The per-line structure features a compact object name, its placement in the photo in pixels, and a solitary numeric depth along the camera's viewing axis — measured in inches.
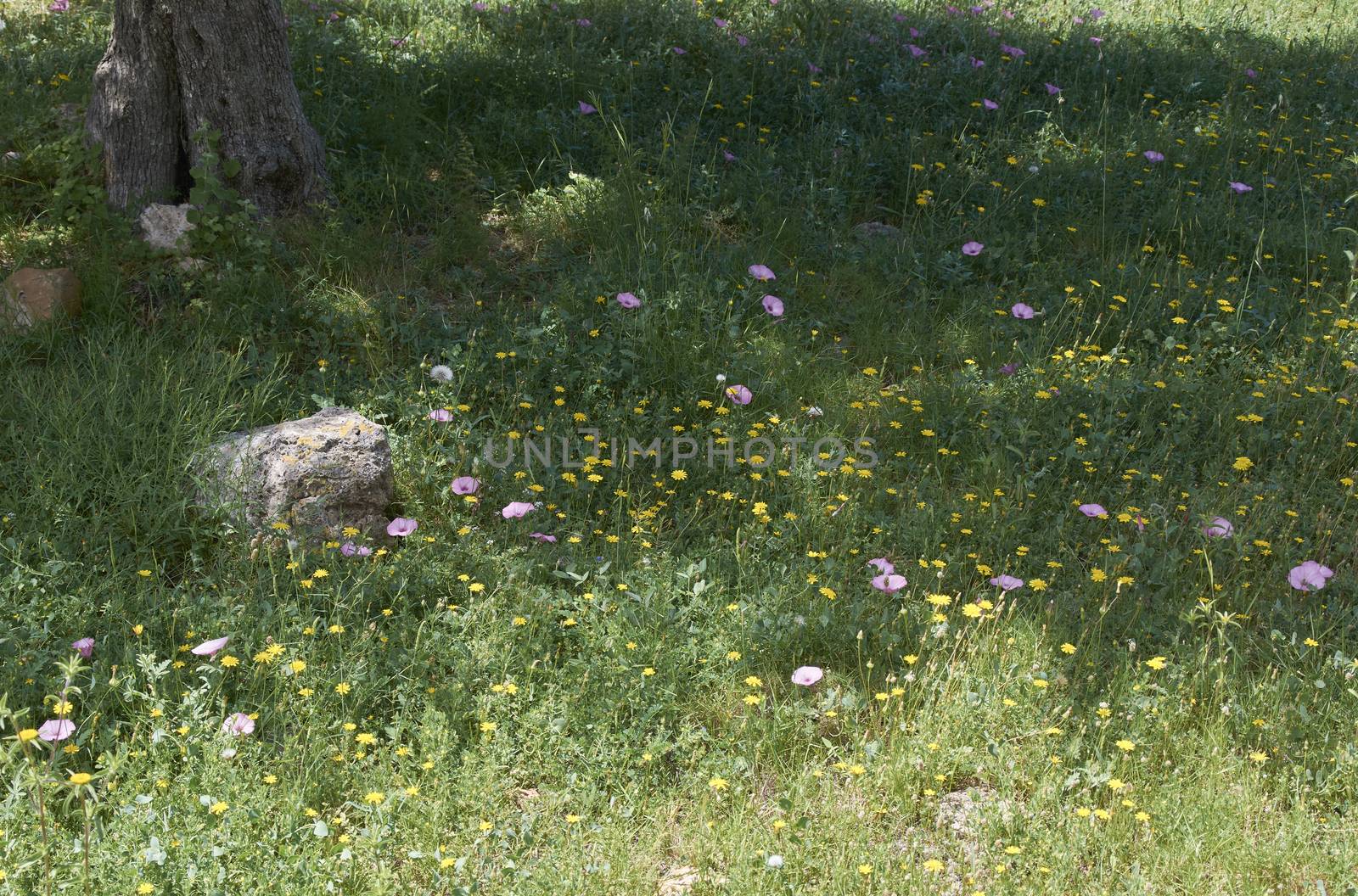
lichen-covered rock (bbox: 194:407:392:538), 138.9
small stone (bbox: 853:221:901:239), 221.5
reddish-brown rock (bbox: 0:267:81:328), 173.0
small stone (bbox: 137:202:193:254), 191.2
